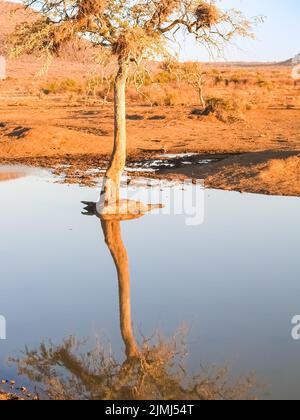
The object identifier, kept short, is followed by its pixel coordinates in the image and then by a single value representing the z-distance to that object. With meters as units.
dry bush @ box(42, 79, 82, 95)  43.97
